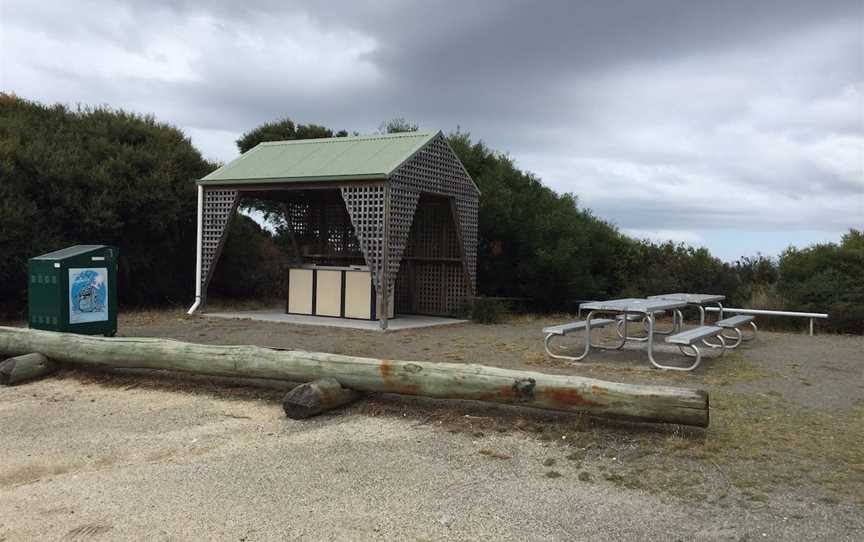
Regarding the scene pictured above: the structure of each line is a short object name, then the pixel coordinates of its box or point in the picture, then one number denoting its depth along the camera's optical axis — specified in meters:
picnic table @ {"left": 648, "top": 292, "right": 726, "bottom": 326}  10.29
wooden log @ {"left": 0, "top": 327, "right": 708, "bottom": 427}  5.13
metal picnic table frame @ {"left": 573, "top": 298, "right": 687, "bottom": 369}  8.11
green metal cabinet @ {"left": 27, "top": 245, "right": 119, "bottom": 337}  8.73
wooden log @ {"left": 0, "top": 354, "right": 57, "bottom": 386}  7.62
